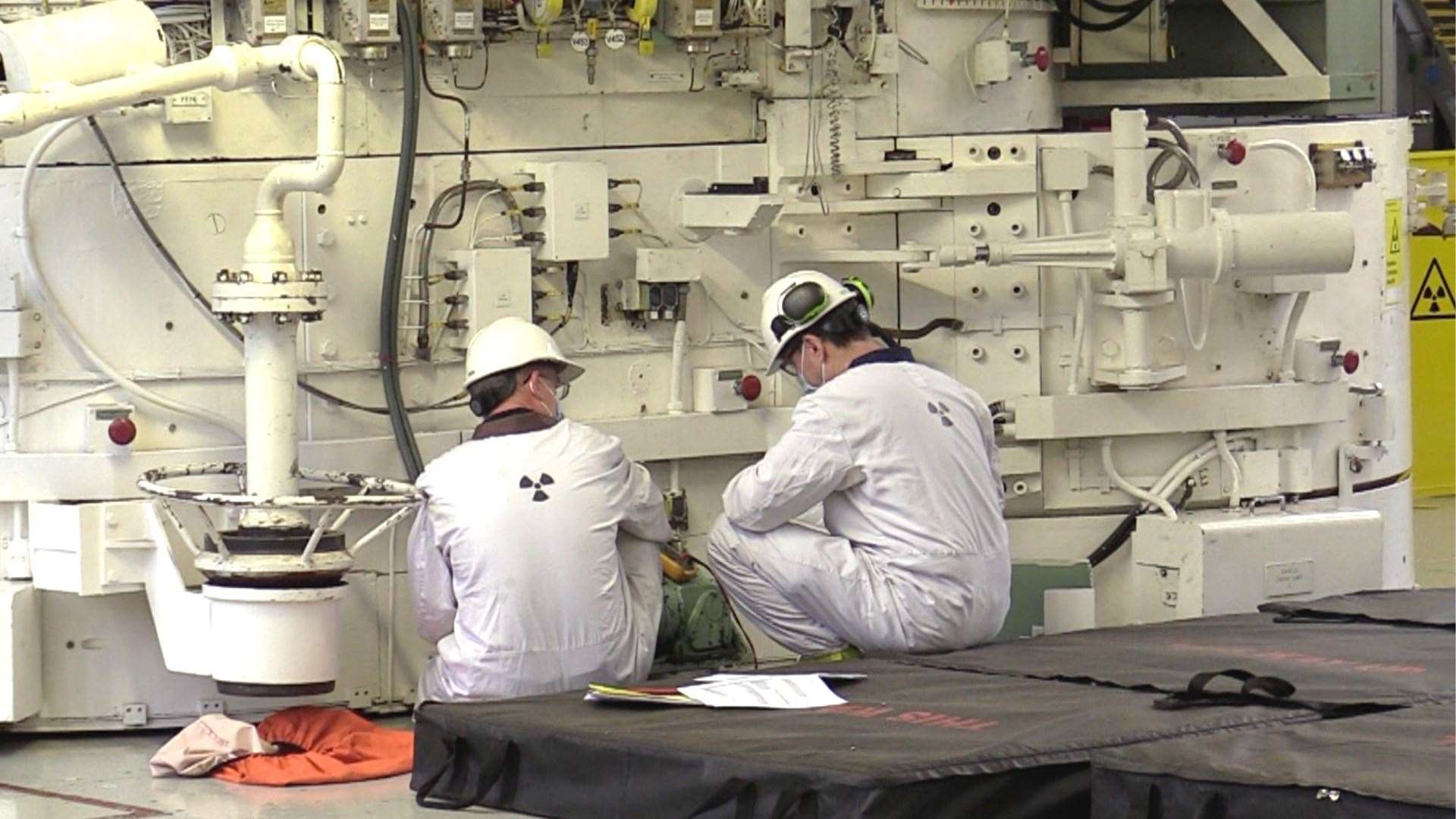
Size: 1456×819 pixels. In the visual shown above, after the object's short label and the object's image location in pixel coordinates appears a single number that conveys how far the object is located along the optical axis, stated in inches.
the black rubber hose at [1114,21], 350.9
